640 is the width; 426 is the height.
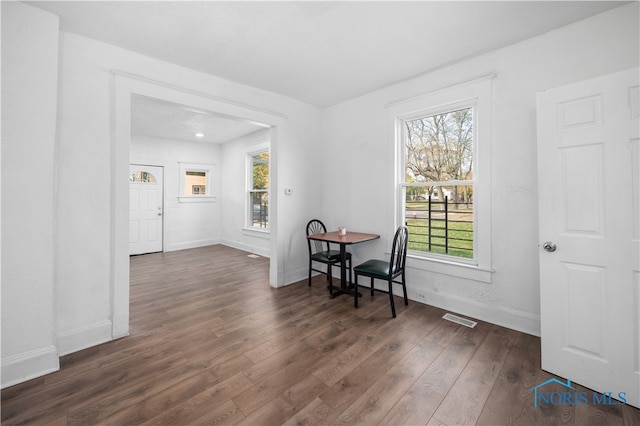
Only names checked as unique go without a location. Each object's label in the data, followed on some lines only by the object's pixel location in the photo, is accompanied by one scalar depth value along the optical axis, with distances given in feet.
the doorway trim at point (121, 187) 8.21
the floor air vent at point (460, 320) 8.89
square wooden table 10.84
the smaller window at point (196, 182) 22.26
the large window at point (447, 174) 9.18
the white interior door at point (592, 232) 5.57
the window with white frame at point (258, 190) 20.45
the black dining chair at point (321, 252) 11.90
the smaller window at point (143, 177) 20.15
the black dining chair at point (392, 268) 9.41
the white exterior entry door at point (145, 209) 19.90
